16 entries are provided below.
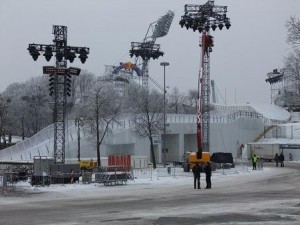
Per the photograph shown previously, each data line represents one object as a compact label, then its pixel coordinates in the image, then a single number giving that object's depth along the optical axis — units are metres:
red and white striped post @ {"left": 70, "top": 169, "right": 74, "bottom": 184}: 35.44
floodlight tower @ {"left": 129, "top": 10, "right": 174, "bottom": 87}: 112.11
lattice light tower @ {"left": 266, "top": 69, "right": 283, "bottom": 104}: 160.54
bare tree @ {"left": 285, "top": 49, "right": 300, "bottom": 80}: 54.72
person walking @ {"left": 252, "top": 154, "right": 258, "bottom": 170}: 53.10
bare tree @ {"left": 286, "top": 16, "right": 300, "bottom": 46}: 31.97
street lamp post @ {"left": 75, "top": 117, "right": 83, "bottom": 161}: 62.55
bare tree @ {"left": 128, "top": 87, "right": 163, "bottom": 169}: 63.94
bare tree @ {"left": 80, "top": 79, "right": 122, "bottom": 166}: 60.09
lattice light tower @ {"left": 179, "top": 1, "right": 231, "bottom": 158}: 61.53
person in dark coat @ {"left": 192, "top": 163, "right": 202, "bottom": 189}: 30.75
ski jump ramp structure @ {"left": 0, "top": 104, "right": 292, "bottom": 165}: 67.12
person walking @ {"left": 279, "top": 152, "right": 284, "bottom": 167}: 61.42
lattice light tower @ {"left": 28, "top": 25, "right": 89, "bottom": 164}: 38.50
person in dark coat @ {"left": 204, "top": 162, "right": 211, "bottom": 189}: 30.62
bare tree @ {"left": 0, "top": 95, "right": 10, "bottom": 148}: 70.63
